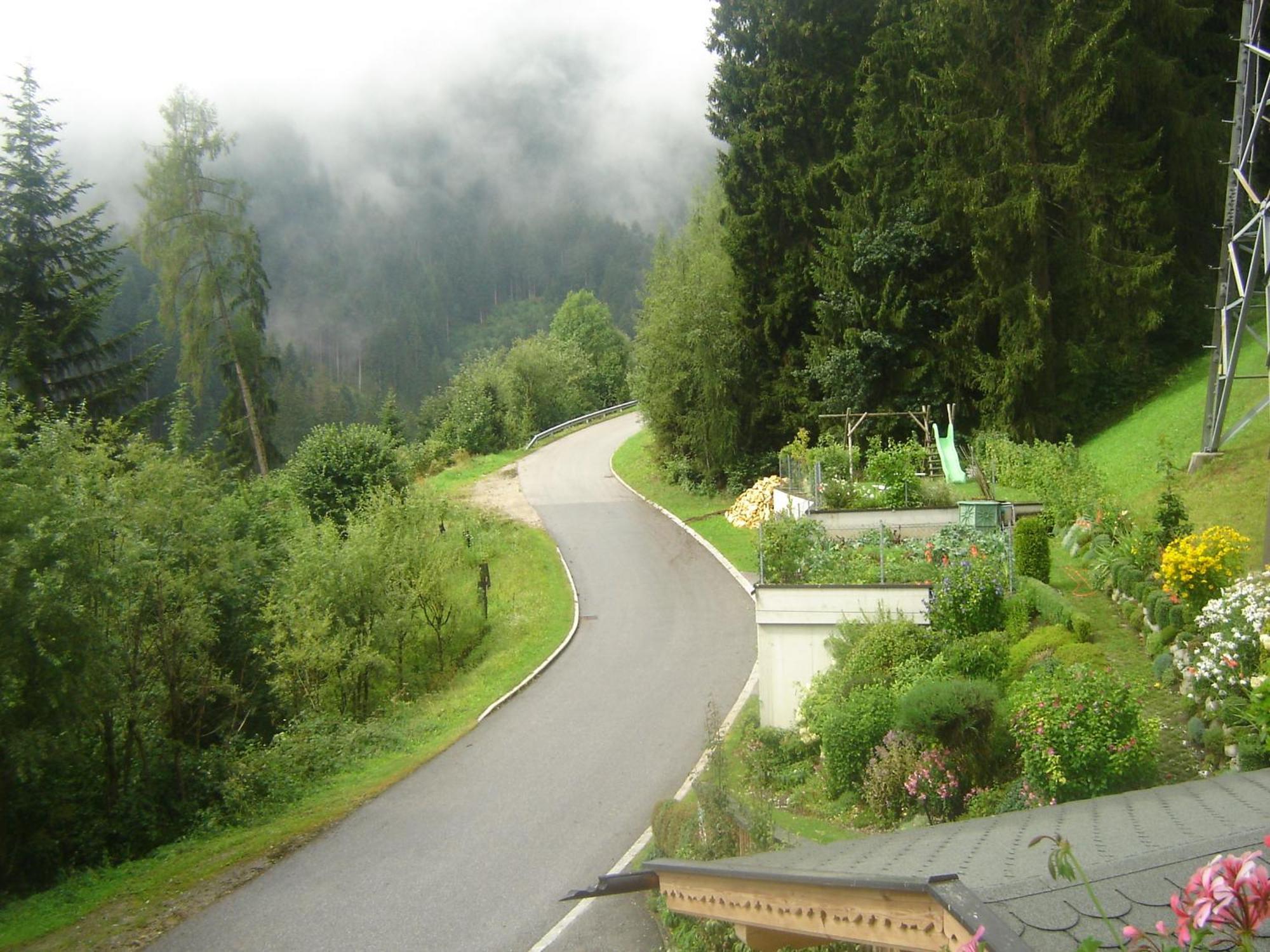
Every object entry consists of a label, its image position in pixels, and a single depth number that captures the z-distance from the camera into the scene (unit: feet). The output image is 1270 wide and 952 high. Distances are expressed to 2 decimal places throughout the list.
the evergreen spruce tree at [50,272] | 88.02
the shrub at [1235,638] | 28.50
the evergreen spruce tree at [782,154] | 101.91
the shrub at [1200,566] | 34.37
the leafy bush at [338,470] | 99.71
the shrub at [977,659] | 38.70
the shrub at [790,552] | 51.88
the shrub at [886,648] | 42.47
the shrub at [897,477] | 63.67
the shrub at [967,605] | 43.75
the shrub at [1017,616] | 42.14
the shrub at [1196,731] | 30.01
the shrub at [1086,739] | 28.45
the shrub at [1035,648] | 38.17
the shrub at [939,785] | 32.94
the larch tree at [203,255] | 111.96
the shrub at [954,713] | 32.89
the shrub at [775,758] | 42.01
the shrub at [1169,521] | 41.07
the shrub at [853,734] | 37.37
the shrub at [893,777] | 34.63
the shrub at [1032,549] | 48.14
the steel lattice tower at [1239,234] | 52.26
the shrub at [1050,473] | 59.11
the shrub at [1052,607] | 38.81
